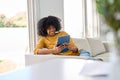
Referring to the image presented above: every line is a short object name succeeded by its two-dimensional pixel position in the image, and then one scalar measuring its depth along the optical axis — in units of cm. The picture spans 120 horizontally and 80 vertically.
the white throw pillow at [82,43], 454
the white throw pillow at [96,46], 479
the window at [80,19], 547
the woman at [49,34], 344
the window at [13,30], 445
